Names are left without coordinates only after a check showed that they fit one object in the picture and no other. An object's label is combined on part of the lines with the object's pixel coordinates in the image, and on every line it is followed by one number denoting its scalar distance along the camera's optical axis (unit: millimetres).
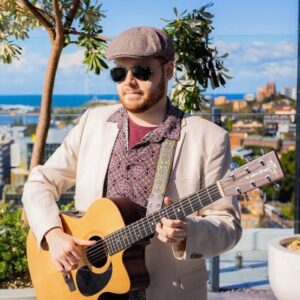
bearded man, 1980
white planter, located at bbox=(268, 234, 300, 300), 3645
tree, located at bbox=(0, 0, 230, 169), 3422
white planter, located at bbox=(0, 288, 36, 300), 3295
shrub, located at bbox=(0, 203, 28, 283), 3678
